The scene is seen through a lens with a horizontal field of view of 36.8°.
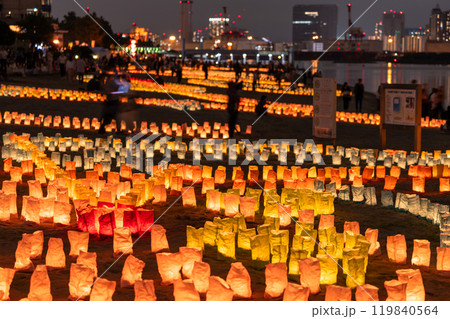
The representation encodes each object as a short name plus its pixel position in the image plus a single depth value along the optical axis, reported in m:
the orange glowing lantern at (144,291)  5.76
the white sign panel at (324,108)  18.89
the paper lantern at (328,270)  6.57
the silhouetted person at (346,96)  31.11
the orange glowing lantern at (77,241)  7.34
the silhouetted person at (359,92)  31.70
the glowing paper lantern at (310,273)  6.29
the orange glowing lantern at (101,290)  5.75
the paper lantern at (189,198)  9.91
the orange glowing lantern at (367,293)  5.63
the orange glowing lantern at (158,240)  7.59
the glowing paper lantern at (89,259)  6.49
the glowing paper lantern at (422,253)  7.25
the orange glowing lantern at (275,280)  6.21
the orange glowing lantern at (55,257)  6.86
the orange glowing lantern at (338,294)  5.57
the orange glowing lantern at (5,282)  5.96
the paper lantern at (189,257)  6.67
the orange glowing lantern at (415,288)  6.02
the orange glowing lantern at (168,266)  6.56
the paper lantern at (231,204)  9.22
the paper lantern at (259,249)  7.12
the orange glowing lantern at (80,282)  6.04
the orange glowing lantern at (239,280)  6.14
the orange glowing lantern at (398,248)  7.44
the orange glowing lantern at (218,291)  5.70
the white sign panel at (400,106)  17.58
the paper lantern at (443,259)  7.01
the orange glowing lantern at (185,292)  5.74
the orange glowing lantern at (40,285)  5.83
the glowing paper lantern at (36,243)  7.21
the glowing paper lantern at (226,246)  7.30
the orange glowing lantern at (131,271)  6.46
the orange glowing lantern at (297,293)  5.66
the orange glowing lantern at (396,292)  5.79
